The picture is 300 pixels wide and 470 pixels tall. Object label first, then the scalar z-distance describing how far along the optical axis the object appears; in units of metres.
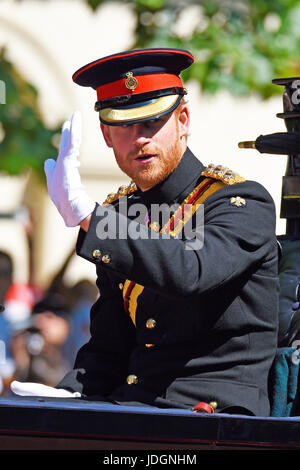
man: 6.17
